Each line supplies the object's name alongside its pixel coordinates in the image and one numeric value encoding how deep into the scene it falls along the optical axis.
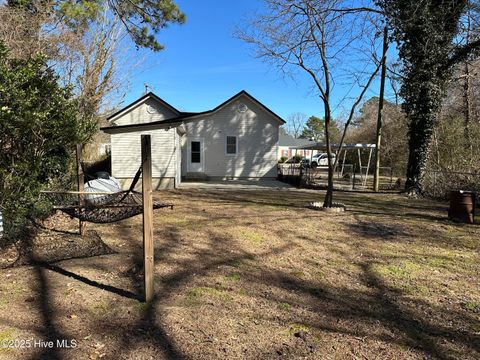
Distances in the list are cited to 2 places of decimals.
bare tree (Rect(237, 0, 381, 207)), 8.66
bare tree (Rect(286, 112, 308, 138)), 78.56
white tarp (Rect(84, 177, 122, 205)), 8.47
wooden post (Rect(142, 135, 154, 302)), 3.41
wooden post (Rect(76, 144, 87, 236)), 5.92
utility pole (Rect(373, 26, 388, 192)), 14.29
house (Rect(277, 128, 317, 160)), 50.93
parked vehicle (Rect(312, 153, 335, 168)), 37.47
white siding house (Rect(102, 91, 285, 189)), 18.70
